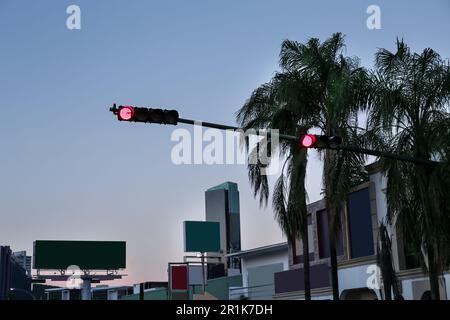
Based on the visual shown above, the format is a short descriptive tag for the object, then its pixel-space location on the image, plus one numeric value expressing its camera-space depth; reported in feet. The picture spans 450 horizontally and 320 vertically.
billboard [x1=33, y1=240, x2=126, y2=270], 284.20
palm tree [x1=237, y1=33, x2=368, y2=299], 95.55
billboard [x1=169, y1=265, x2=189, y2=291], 183.62
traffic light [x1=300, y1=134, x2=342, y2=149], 55.16
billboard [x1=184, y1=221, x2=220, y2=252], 241.35
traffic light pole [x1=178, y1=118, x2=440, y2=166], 54.83
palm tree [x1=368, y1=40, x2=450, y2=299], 74.95
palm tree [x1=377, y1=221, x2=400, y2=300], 96.43
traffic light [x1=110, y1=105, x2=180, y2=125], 48.65
